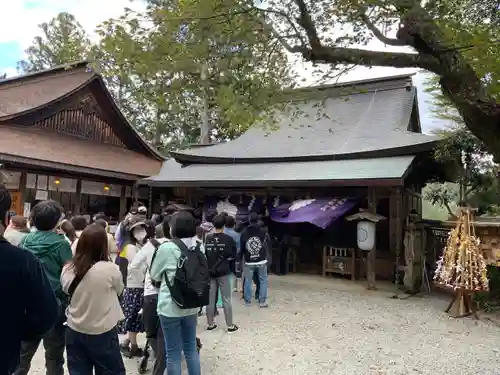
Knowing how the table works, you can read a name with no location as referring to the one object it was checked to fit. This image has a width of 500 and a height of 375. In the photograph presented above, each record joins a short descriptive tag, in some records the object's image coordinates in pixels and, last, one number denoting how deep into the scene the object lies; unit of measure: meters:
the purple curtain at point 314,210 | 8.39
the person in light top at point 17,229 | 3.53
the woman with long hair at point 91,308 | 2.57
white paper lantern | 7.78
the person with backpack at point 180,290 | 2.96
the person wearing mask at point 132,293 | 3.84
